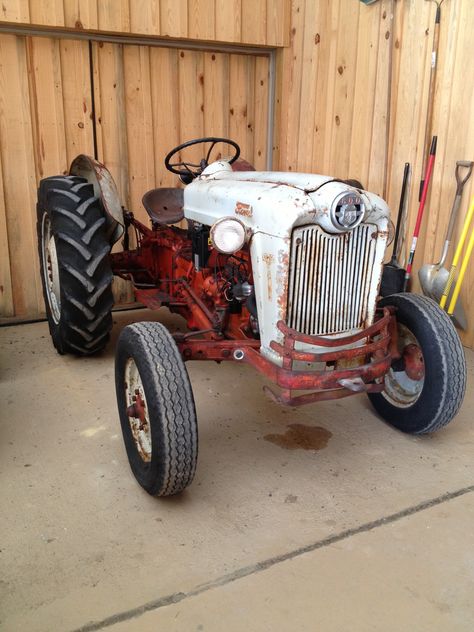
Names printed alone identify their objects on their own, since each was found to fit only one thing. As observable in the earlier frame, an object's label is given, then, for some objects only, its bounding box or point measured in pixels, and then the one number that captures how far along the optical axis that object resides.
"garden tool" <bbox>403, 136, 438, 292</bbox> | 3.77
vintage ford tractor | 2.08
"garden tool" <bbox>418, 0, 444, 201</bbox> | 3.68
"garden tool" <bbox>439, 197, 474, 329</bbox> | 3.48
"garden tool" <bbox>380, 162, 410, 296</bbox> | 3.96
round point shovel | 3.65
